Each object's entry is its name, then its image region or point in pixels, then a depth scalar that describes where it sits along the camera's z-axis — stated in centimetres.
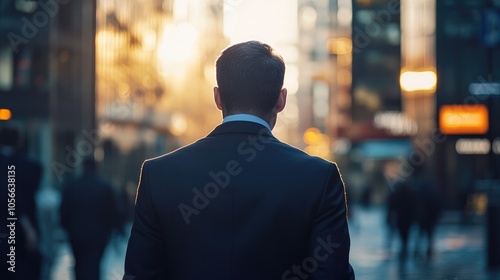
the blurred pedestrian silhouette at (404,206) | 2116
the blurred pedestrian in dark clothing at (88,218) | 1248
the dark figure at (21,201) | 853
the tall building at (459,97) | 5106
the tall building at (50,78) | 4159
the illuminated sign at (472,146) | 5166
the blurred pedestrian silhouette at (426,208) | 2170
